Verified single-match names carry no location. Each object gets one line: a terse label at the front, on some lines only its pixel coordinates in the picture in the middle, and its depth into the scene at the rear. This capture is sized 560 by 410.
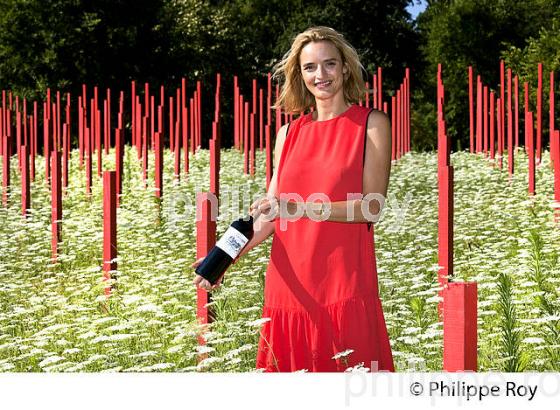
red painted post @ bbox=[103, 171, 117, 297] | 7.57
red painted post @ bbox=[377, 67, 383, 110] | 16.01
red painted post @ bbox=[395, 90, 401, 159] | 16.92
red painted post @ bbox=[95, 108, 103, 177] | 14.65
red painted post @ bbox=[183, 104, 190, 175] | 13.85
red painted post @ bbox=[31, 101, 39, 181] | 14.59
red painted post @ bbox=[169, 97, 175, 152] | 16.39
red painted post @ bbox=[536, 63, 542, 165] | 13.57
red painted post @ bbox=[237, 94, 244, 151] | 16.56
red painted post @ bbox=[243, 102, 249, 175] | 14.47
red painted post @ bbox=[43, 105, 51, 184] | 12.51
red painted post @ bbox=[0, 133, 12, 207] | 13.04
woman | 3.59
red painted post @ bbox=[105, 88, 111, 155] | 16.33
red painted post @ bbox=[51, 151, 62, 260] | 9.26
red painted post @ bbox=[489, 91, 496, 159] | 15.78
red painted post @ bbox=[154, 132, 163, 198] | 11.47
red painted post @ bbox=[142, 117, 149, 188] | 13.78
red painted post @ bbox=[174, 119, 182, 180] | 13.71
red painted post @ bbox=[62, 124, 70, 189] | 13.05
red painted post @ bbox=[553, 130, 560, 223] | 9.79
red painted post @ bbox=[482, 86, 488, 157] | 16.28
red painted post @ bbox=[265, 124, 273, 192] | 11.48
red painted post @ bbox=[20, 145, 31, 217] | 11.54
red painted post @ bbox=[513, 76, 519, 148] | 15.20
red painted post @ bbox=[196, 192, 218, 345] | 5.45
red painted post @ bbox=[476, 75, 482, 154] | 16.27
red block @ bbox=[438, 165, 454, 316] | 6.32
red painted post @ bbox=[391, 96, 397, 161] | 17.24
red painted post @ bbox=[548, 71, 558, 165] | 11.26
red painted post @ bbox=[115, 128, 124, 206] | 12.20
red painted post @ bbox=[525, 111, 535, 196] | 11.72
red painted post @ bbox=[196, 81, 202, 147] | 15.83
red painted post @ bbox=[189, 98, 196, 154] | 16.31
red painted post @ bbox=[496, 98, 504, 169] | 15.30
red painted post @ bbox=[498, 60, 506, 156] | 15.37
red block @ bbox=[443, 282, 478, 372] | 2.79
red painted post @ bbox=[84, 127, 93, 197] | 13.11
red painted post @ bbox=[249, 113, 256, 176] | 14.63
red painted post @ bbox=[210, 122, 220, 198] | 8.52
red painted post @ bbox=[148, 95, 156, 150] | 16.44
